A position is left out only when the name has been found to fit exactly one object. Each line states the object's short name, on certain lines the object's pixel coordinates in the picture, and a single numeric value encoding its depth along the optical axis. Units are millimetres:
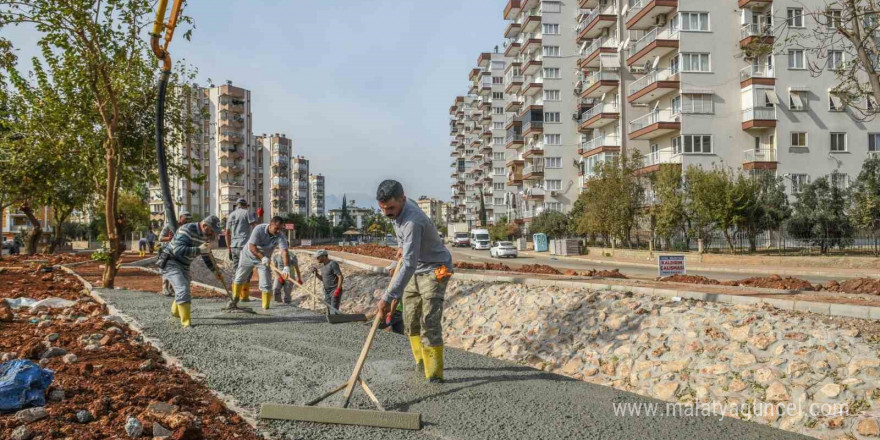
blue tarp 4105
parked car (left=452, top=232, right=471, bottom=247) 68312
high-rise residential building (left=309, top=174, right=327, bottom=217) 195625
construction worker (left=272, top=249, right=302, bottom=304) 13438
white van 58406
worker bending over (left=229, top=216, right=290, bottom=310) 10438
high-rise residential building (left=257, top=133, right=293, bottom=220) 112062
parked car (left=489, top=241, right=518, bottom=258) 42438
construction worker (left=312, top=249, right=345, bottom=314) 12242
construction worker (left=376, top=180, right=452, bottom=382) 5457
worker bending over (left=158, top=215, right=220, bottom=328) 8398
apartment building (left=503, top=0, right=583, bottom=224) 62594
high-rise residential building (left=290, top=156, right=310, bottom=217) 139500
